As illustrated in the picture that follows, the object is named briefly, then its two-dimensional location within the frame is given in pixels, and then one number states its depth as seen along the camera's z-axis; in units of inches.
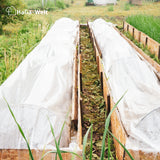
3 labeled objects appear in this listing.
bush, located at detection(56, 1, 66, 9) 555.4
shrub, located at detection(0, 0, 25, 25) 251.9
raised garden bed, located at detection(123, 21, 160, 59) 174.1
